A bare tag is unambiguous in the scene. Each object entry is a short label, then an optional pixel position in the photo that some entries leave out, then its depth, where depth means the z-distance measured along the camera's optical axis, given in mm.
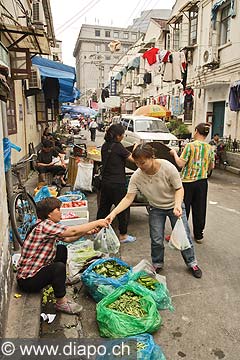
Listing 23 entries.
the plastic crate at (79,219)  4750
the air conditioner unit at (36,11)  11820
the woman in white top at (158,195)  3281
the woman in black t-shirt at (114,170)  4648
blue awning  9180
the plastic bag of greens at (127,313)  2590
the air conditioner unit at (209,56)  14797
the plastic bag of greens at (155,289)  3089
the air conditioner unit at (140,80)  29869
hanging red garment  18859
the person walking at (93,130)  24672
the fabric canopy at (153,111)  18516
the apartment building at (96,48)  84750
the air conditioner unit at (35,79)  7613
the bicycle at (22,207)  4555
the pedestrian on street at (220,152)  12214
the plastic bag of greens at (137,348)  2246
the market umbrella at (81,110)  25469
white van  13770
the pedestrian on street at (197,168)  4551
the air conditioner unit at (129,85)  36506
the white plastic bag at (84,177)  6863
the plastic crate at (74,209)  5013
